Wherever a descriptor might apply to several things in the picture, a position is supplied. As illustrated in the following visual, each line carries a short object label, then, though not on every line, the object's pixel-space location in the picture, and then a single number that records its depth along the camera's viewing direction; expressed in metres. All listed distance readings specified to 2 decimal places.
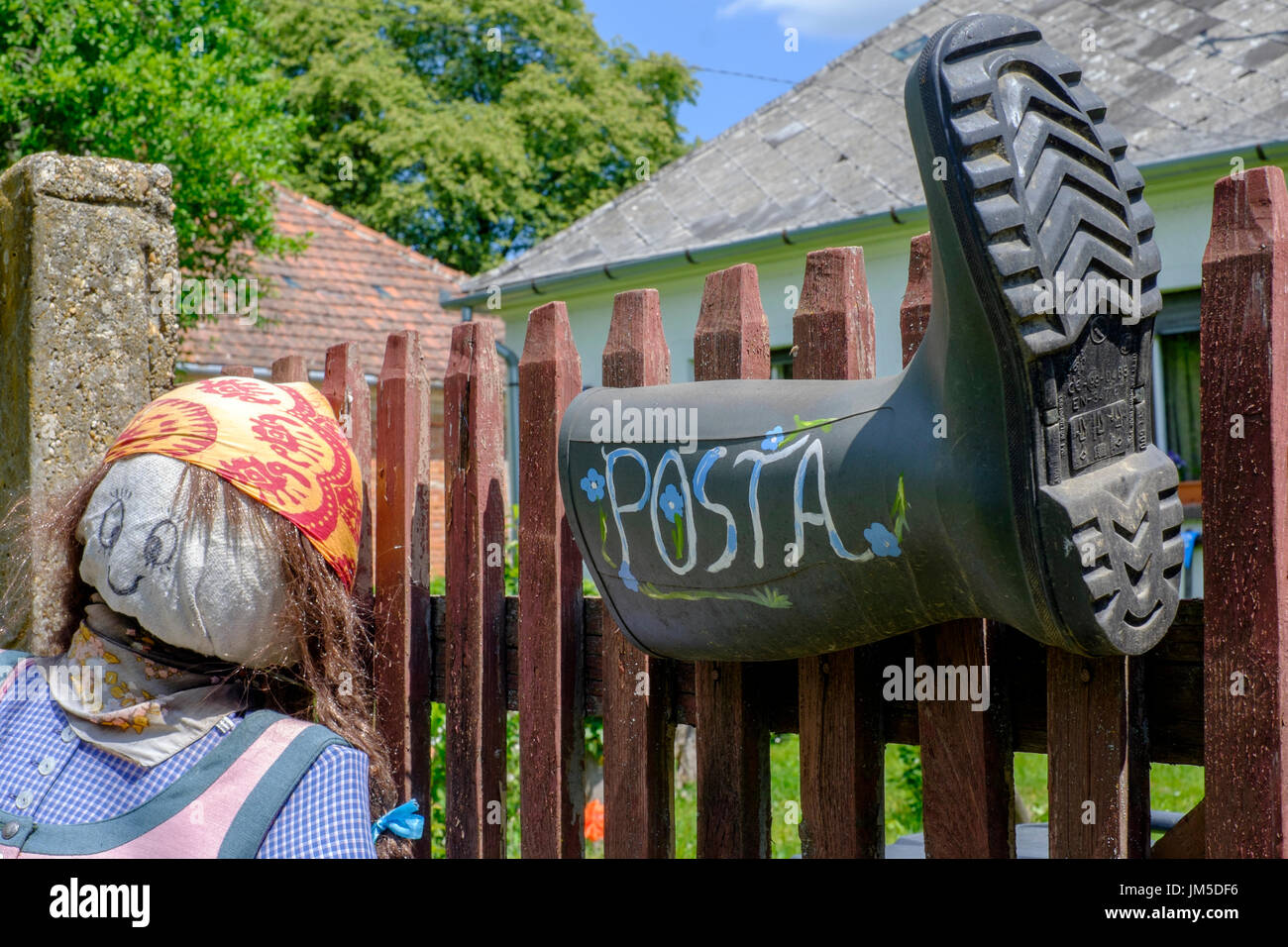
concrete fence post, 2.54
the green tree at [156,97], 9.20
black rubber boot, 1.17
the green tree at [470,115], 23.58
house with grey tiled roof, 6.34
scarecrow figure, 1.68
